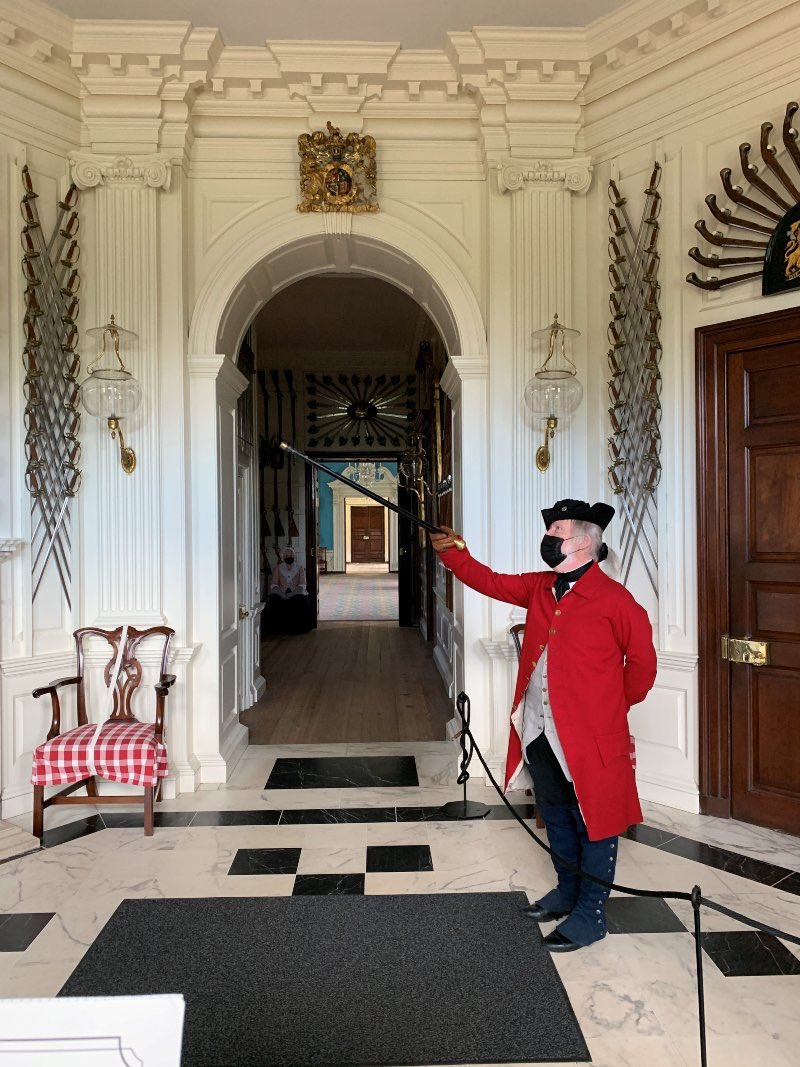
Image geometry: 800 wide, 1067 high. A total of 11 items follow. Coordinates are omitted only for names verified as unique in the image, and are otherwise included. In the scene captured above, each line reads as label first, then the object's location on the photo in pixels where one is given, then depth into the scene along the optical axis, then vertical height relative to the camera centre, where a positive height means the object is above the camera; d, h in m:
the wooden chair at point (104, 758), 3.32 -1.06
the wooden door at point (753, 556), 3.38 -0.13
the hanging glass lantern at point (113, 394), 3.84 +0.79
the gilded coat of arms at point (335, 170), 4.08 +2.14
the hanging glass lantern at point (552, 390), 3.98 +0.81
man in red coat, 2.29 -0.59
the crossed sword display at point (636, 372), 3.84 +0.89
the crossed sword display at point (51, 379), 3.75 +0.86
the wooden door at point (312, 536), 10.60 -0.03
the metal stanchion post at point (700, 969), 1.45 -0.93
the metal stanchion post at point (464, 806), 3.56 -1.43
